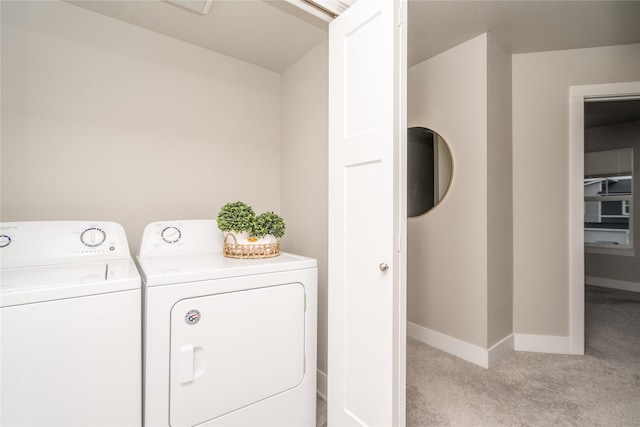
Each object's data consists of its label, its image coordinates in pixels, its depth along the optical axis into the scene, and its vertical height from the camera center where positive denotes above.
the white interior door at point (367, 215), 1.20 -0.01
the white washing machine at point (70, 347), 0.94 -0.43
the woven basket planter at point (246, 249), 1.56 -0.19
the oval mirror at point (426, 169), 2.56 +0.37
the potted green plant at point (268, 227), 1.62 -0.08
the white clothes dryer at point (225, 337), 1.17 -0.52
